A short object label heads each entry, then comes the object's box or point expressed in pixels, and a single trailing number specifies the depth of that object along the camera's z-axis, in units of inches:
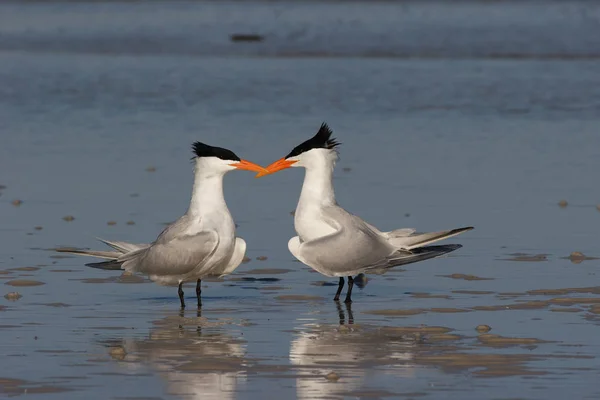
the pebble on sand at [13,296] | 434.6
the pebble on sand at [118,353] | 355.3
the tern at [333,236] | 440.8
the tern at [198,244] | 434.0
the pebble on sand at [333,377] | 329.7
